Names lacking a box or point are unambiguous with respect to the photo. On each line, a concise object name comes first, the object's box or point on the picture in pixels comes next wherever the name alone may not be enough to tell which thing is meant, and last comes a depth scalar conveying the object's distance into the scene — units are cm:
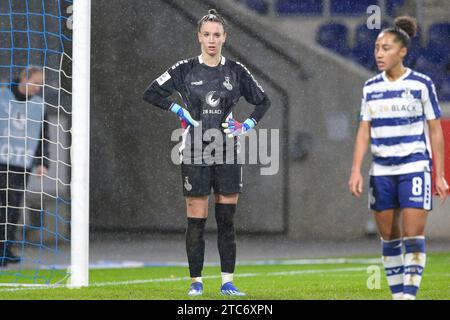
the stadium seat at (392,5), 1673
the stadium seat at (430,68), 1642
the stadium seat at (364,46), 1669
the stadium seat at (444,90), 1633
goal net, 970
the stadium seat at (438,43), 1695
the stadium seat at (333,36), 1752
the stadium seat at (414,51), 1644
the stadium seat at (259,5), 1711
